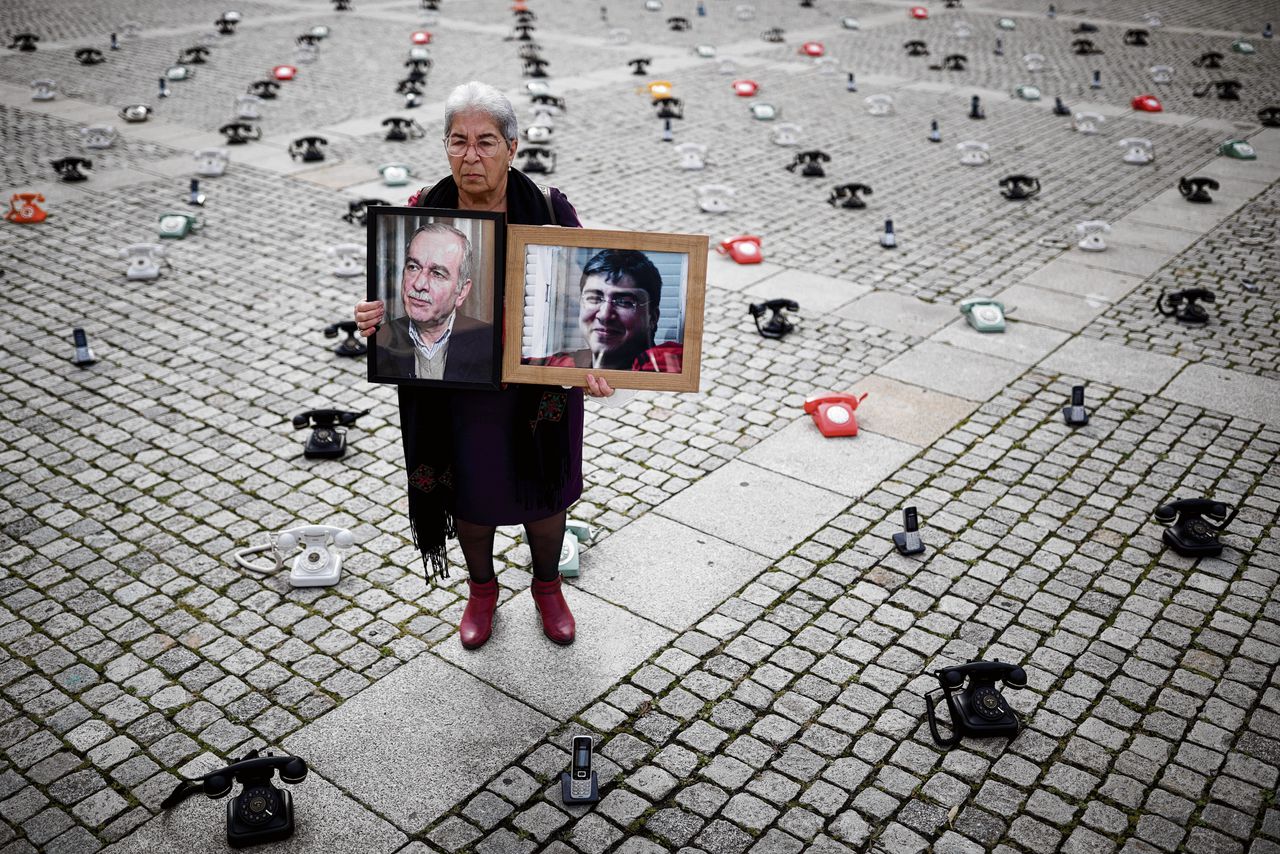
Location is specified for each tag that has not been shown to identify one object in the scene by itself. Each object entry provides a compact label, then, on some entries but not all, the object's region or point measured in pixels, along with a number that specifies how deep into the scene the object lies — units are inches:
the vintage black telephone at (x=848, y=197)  467.8
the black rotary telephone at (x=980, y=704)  181.6
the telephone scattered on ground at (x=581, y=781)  167.0
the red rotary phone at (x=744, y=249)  404.8
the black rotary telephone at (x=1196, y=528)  230.4
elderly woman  163.8
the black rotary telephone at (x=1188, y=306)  345.5
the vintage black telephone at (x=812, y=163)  510.6
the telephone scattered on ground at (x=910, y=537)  232.4
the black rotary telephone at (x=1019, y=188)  475.8
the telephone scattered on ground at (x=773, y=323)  343.9
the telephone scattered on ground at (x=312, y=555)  222.5
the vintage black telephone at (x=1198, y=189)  466.6
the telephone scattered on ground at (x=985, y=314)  345.4
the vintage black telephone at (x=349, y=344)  322.3
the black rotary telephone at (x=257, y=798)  160.7
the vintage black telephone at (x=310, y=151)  529.3
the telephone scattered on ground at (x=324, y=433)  271.6
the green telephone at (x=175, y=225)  426.6
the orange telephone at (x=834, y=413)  283.0
